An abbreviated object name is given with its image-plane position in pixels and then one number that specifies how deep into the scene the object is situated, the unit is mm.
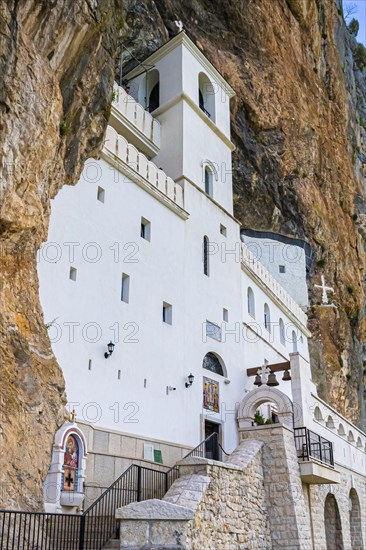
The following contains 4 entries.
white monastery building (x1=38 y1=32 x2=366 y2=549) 12930
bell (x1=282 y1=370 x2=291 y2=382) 17891
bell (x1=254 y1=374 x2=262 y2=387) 18688
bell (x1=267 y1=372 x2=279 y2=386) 17844
